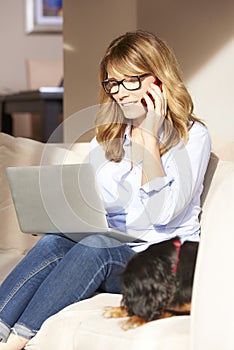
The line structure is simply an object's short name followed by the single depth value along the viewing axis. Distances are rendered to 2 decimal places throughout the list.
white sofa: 2.19
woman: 2.80
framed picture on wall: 10.54
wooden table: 7.76
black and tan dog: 2.43
